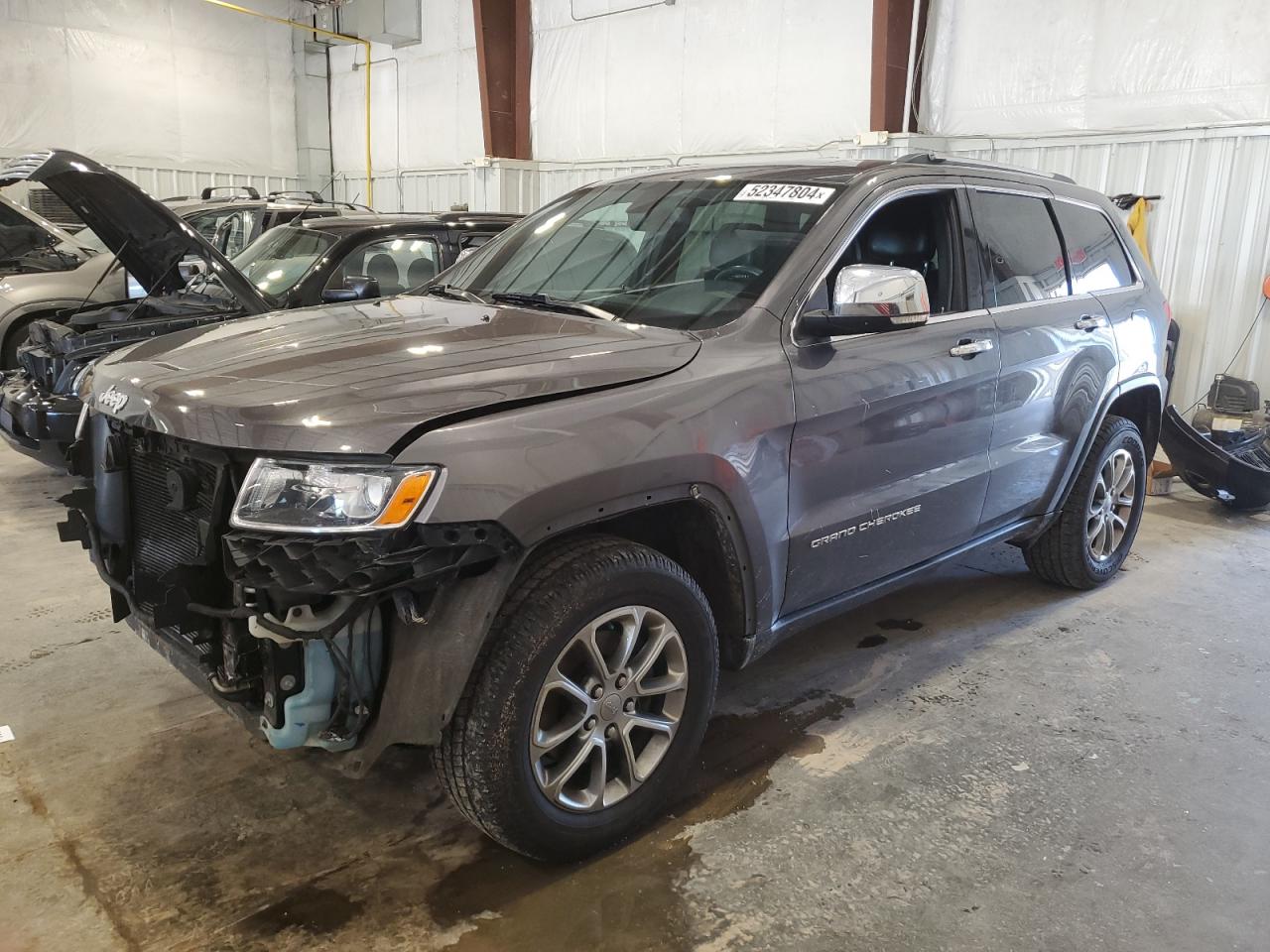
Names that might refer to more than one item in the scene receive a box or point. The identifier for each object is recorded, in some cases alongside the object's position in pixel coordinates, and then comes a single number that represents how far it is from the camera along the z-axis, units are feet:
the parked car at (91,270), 21.78
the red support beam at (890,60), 27.99
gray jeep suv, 6.68
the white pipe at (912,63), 28.05
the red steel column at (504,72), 40.57
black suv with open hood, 15.20
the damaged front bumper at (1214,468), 19.07
